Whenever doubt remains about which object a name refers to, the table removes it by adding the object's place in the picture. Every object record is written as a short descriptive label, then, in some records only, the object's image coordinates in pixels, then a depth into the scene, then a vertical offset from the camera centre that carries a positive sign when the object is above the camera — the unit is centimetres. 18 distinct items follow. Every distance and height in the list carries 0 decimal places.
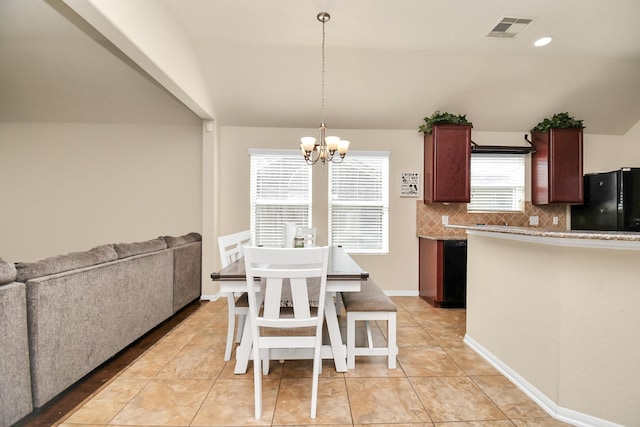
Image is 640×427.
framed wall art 418 +35
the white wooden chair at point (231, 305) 230 -75
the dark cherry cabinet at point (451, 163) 380 +59
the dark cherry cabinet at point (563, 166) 388 +56
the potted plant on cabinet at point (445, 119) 380 +115
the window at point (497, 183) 424 +37
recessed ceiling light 309 +177
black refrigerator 348 +8
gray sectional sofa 156 -69
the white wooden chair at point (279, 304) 156 -56
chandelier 252 +55
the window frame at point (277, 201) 414 +11
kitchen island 152 -65
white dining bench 218 -81
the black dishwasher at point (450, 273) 361 -79
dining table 195 -67
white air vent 280 +178
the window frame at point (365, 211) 419 -3
